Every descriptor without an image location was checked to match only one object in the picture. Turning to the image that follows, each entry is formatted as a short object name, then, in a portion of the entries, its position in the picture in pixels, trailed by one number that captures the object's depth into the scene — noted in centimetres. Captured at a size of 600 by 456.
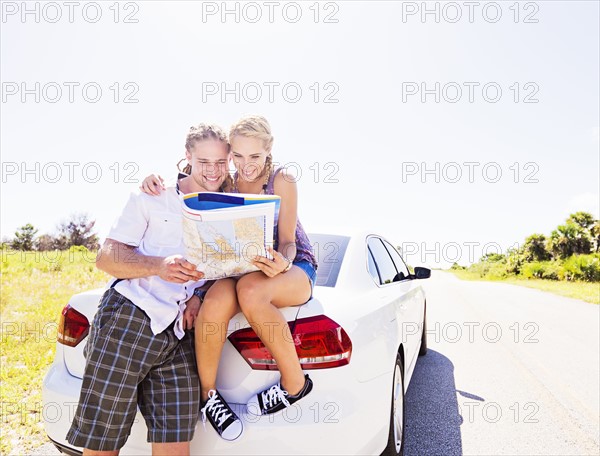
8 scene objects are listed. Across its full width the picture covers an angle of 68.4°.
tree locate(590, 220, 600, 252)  3191
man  182
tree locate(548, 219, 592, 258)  3325
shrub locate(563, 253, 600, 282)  2358
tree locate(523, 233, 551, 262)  3862
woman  192
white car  193
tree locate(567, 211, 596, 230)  3628
